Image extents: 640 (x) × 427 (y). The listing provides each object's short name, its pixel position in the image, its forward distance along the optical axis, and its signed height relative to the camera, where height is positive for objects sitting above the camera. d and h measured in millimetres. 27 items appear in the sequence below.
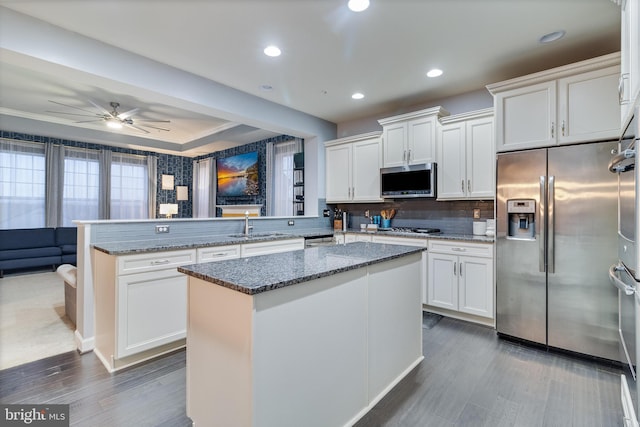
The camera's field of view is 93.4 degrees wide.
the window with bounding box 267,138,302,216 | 5934 +753
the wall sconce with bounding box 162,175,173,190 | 7881 +818
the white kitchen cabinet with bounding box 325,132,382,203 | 4438 +697
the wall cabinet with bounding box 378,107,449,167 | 3811 +1020
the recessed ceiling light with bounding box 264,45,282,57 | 2763 +1519
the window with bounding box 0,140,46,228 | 5695 +550
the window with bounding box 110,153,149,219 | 7059 +630
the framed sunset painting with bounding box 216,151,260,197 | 6695 +884
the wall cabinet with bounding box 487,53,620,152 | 2412 +941
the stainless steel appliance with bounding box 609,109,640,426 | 1373 -258
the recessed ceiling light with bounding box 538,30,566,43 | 2531 +1514
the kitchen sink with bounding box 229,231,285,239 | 3676 -276
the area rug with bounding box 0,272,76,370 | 2586 -1170
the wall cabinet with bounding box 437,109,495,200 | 3402 +669
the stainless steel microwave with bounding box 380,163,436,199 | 3830 +430
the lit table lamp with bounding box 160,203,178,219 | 6797 +91
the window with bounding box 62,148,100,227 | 6359 +586
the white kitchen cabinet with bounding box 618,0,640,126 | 1412 +812
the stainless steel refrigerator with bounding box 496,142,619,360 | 2377 -289
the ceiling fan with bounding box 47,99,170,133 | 4656 +1526
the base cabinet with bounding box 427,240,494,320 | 3150 -705
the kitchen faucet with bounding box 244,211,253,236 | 3874 -179
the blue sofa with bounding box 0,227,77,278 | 5348 -647
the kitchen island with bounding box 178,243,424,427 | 1283 -622
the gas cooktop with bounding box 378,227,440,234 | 3960 -224
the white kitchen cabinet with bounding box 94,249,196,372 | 2336 -763
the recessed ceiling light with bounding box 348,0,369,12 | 2147 +1507
